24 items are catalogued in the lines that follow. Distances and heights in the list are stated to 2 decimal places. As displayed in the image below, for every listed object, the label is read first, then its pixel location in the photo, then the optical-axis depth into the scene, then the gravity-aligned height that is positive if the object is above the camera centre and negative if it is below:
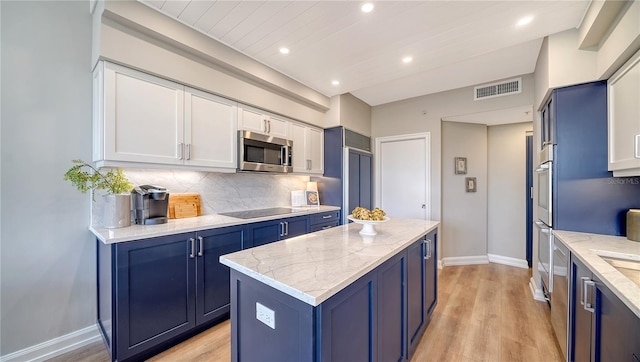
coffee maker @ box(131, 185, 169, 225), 2.06 -0.21
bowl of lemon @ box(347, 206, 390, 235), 1.79 -0.29
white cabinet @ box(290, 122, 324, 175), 3.46 +0.49
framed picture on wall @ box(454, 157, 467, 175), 3.96 +0.26
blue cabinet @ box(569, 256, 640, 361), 0.98 -0.69
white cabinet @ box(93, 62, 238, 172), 1.85 +0.52
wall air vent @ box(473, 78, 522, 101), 3.20 +1.27
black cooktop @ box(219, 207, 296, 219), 2.71 -0.39
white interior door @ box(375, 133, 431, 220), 4.00 +0.09
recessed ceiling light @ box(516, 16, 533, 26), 1.97 +1.34
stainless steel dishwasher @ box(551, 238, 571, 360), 1.72 -0.87
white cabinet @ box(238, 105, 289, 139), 2.77 +0.73
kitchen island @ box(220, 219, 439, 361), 0.94 -0.56
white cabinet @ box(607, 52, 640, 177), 1.49 +0.42
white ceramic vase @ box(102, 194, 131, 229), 1.90 -0.24
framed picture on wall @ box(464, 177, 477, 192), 4.00 -0.06
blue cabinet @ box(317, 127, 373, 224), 3.80 +0.15
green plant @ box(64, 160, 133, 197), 1.80 +0.00
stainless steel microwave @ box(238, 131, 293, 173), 2.71 +0.34
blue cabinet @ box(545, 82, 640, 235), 1.87 +0.08
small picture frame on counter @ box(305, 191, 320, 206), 3.72 -0.27
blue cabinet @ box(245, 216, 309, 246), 2.45 -0.55
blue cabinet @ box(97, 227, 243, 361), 1.67 -0.86
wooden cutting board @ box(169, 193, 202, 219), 2.43 -0.26
